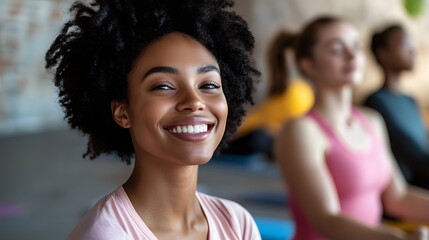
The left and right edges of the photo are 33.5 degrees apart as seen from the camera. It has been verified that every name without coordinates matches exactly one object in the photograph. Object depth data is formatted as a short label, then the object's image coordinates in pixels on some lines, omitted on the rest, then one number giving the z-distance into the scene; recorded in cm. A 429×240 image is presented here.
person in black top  265
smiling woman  107
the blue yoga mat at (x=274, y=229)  263
